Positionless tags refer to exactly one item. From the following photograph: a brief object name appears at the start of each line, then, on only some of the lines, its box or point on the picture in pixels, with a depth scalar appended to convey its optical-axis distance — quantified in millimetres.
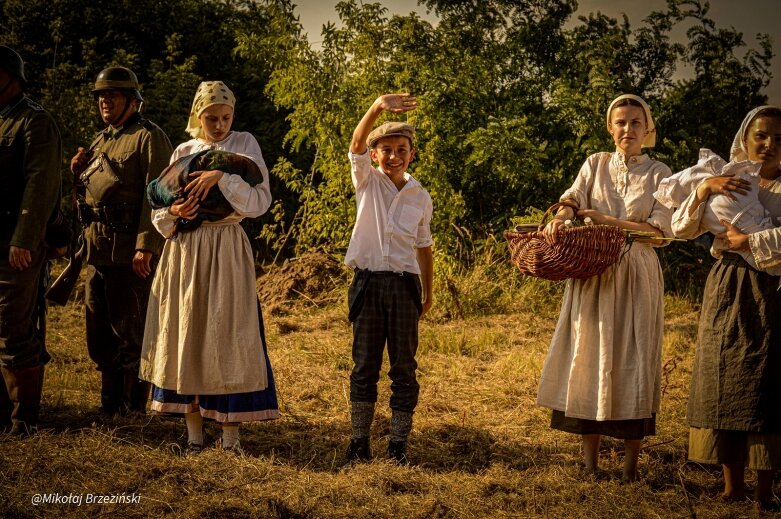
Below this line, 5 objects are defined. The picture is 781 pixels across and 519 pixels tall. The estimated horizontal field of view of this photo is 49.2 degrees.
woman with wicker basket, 4516
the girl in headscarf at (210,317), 4715
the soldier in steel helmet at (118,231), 5539
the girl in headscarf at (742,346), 4141
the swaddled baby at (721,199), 4207
